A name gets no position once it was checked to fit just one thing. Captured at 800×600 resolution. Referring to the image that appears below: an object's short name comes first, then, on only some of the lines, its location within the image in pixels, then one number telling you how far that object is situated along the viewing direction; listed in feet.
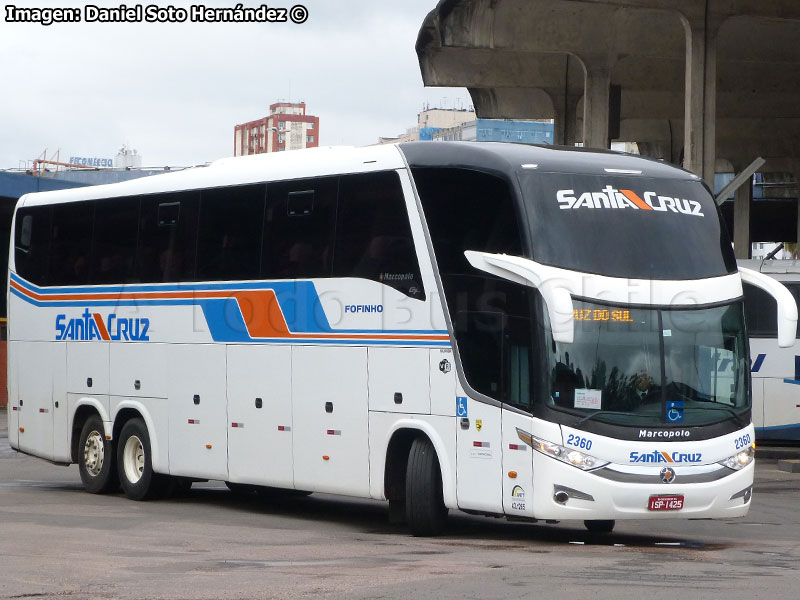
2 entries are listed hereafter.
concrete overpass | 112.06
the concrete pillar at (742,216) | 204.23
